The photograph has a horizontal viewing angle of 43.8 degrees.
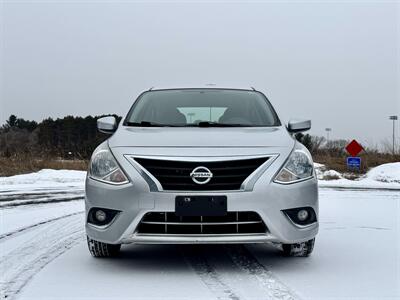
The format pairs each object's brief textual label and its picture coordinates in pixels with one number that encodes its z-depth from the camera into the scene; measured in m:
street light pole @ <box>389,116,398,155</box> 33.96
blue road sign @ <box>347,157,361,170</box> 18.96
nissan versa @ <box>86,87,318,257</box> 3.66
